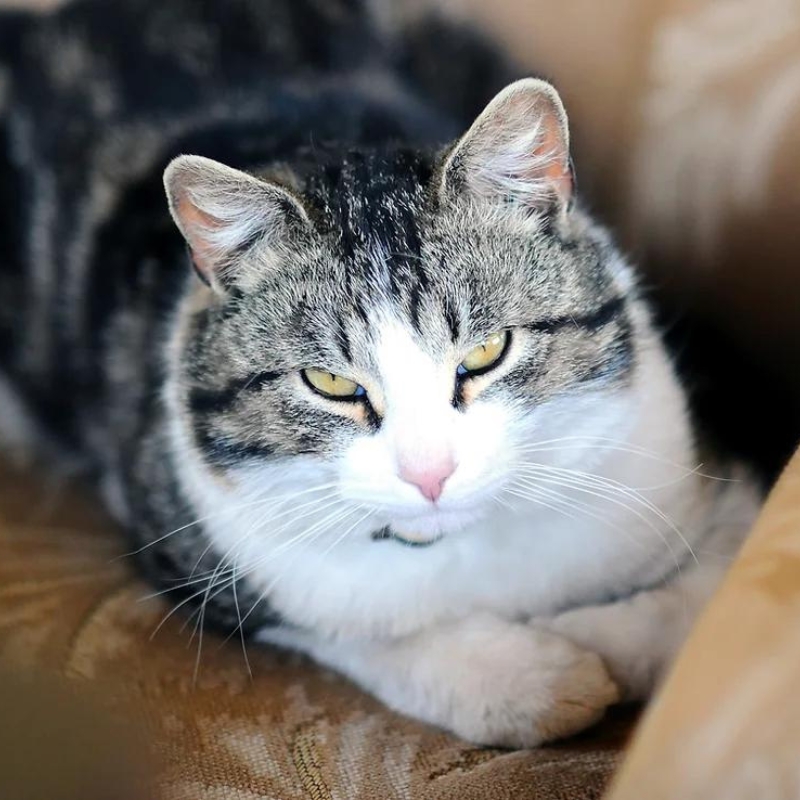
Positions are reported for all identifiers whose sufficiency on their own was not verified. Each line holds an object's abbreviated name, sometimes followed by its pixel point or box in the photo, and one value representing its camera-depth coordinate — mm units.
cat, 872
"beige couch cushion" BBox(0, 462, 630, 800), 874
